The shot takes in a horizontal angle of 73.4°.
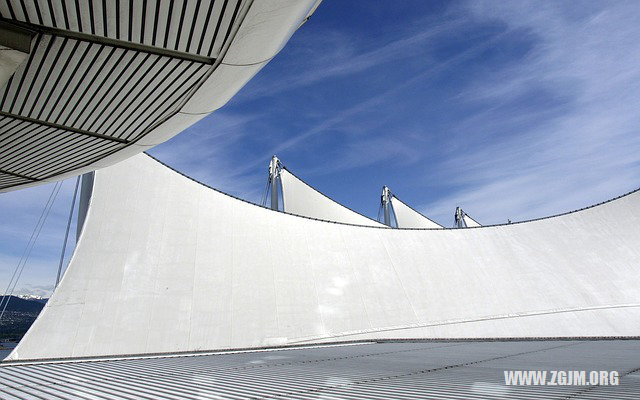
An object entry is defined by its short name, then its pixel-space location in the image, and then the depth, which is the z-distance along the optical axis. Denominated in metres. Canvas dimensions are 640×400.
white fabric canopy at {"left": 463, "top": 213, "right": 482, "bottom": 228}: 45.03
